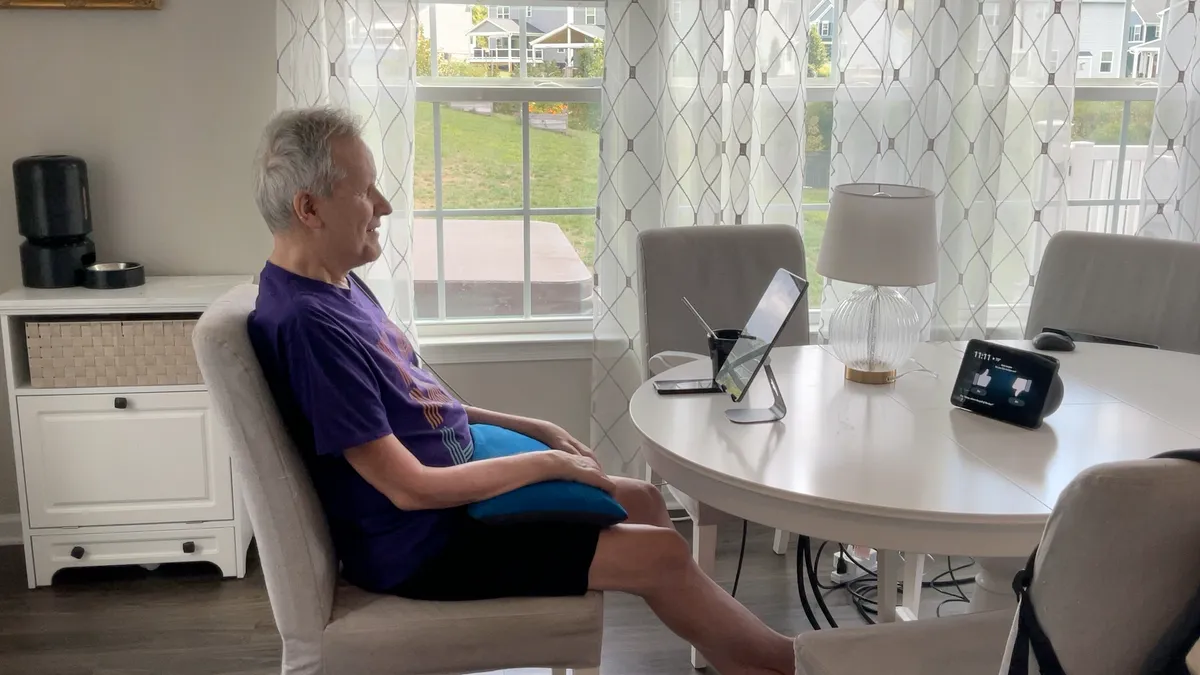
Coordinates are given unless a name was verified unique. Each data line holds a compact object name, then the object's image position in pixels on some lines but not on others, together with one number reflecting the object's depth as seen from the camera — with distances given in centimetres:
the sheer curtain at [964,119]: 317
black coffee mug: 211
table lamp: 212
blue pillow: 179
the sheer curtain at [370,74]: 291
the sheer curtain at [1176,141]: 329
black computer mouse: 245
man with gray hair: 169
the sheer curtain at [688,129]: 306
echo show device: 194
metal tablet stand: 200
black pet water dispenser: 284
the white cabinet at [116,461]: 282
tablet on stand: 196
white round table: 163
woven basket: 279
